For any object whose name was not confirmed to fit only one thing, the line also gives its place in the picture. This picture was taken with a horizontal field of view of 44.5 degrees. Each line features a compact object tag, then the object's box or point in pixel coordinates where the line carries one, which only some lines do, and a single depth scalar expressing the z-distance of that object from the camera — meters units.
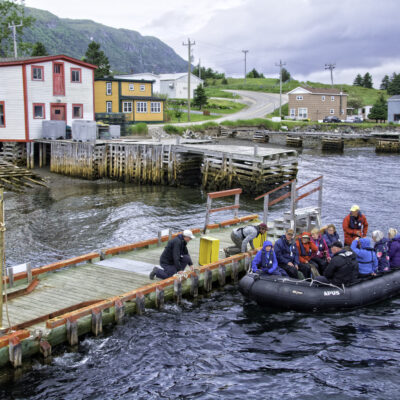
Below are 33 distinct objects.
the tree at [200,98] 82.62
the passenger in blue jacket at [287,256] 14.65
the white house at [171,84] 99.00
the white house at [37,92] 39.50
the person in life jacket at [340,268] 13.66
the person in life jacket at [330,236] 15.94
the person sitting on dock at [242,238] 16.55
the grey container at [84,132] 39.03
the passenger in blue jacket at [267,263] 14.48
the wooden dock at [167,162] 34.00
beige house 89.38
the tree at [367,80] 132.00
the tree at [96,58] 82.88
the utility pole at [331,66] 120.81
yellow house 55.75
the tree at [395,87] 109.94
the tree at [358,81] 132.89
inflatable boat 13.88
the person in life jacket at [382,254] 15.21
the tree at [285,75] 144.00
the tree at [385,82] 132.25
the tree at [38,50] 69.06
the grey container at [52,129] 40.28
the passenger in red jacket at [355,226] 17.20
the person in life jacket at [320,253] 15.40
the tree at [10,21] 67.07
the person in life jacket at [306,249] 15.14
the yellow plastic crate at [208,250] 15.90
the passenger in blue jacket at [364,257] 14.51
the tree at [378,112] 89.62
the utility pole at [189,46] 70.28
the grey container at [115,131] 43.84
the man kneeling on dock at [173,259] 14.14
